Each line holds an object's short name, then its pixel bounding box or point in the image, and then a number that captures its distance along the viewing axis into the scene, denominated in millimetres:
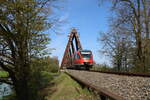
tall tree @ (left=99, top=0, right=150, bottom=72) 14768
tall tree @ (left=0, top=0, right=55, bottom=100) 7309
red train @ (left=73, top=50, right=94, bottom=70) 20953
